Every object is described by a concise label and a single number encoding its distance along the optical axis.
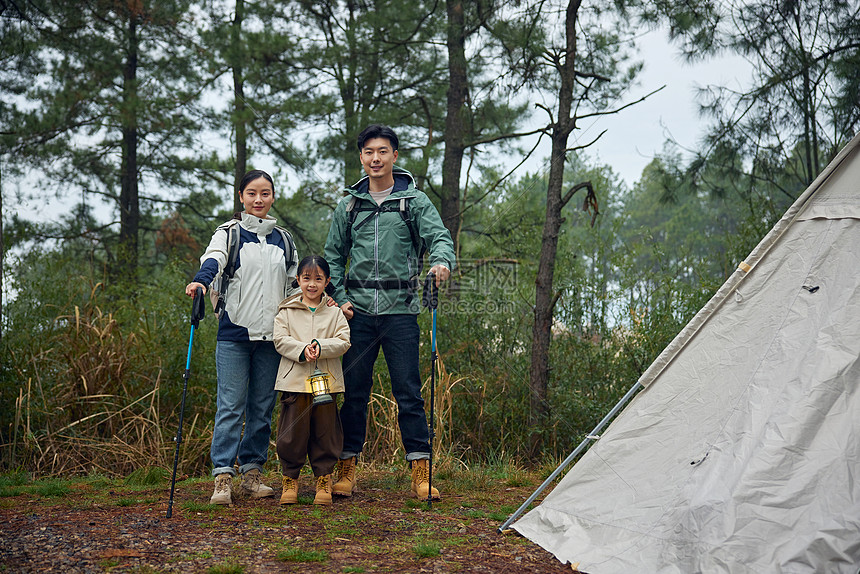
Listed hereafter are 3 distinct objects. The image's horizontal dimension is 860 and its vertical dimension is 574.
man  3.49
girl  3.32
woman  3.39
